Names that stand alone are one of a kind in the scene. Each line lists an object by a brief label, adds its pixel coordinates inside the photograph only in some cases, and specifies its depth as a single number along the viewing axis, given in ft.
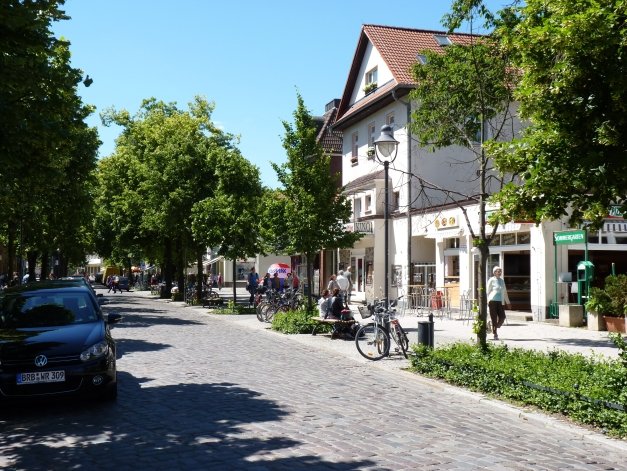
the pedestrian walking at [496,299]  58.95
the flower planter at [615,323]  62.95
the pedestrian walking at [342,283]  78.02
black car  28.07
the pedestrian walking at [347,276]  81.71
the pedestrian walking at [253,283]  114.62
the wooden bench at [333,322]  60.27
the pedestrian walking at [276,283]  111.86
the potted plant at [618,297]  59.57
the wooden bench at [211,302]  118.32
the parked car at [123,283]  242.58
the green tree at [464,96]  38.83
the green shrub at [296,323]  66.39
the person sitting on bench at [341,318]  60.80
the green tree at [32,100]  29.09
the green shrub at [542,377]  25.88
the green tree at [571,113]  25.25
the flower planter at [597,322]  66.08
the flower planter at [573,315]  70.54
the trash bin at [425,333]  42.98
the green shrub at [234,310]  101.94
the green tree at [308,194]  70.03
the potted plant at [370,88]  118.36
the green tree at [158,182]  123.44
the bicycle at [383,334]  47.44
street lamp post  46.98
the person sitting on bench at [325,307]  62.03
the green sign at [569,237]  69.47
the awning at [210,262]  256.11
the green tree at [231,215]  105.60
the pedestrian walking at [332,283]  83.42
